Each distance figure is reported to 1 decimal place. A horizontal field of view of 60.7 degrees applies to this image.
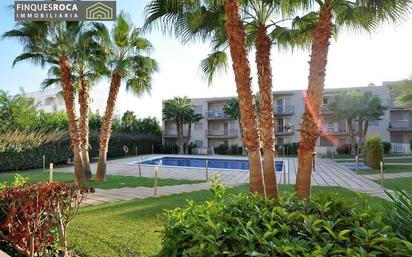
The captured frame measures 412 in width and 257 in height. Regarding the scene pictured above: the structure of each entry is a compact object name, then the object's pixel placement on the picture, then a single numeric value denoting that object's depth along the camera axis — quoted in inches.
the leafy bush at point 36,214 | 165.6
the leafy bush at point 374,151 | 788.0
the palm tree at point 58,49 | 488.4
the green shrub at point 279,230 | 80.9
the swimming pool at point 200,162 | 1070.4
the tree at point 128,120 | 1579.5
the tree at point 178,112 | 1620.3
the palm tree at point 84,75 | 543.8
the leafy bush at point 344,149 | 1430.5
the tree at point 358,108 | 1225.4
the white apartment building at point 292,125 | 1514.5
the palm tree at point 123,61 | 555.8
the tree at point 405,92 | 681.0
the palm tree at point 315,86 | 276.2
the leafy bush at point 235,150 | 1552.7
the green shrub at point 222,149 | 1589.6
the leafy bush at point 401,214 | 95.1
